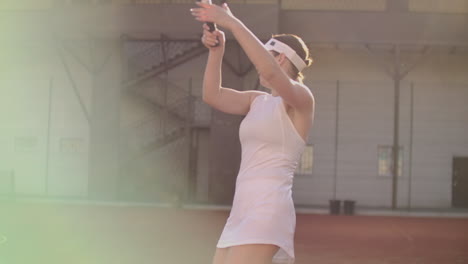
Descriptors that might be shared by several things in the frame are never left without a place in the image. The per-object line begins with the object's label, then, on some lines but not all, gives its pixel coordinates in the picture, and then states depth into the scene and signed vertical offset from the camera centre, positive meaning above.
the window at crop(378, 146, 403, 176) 27.23 +0.36
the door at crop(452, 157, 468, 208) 27.06 -0.37
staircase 25.56 +2.48
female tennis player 3.13 +0.02
